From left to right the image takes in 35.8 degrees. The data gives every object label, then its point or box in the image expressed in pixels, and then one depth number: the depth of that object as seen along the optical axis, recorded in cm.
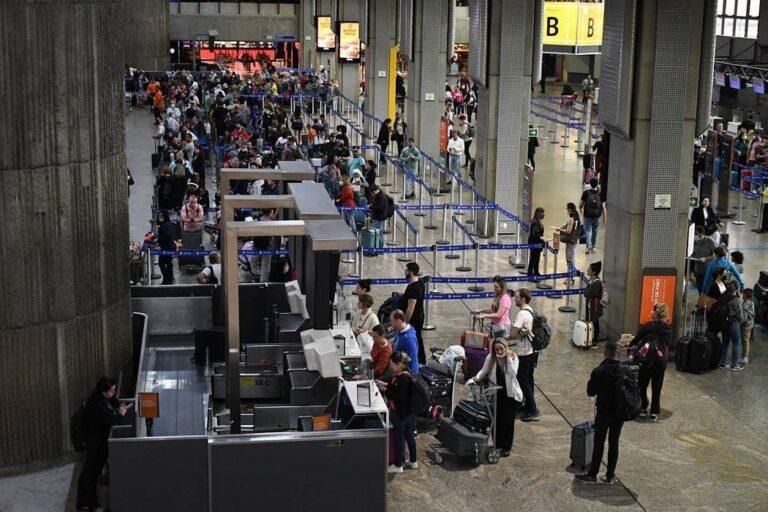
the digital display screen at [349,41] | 4816
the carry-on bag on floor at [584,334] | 1703
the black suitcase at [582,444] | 1262
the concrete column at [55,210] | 1193
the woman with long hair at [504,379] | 1261
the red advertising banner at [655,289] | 1680
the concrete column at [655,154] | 1619
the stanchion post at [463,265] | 2184
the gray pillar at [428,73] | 3219
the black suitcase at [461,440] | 1284
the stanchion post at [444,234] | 2385
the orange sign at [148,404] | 1138
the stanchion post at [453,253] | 2284
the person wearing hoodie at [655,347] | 1386
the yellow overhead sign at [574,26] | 2534
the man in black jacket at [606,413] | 1196
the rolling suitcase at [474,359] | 1460
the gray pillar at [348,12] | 4866
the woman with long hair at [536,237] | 2037
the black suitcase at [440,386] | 1398
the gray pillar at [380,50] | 4003
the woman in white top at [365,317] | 1419
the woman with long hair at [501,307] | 1507
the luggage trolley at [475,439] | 1284
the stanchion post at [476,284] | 1983
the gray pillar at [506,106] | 2398
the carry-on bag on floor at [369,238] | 2231
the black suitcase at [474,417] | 1298
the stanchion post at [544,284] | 2065
